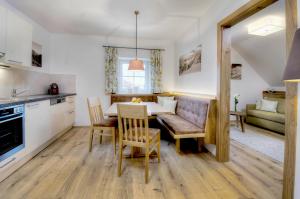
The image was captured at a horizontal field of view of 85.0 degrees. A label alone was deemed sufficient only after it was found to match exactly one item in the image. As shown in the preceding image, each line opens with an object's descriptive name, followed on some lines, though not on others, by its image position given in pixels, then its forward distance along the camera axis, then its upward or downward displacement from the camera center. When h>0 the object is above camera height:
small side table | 3.86 -0.50
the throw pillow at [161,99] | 4.37 -0.11
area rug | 2.75 -0.93
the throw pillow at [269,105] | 4.42 -0.27
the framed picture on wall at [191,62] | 3.43 +0.79
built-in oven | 1.90 -0.45
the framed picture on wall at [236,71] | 4.98 +0.74
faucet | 2.86 +0.03
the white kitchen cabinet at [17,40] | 2.32 +0.83
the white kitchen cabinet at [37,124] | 2.36 -0.47
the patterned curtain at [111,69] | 4.50 +0.71
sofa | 3.86 -0.56
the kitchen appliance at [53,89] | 4.02 +0.14
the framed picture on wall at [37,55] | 3.56 +0.90
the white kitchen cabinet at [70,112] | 3.95 -0.43
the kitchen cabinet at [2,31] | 2.18 +0.86
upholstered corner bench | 2.58 -0.50
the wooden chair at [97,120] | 2.82 -0.48
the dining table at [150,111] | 2.41 -0.26
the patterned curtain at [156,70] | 4.77 +0.73
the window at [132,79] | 4.76 +0.46
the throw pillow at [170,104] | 4.03 -0.23
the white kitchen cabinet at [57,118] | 3.18 -0.48
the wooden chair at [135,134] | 1.92 -0.50
